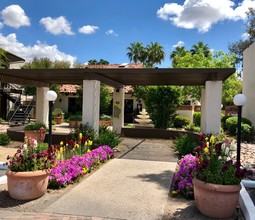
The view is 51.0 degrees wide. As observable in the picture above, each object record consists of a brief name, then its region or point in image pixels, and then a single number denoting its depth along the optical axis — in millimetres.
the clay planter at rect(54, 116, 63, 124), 21516
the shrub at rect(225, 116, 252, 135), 13727
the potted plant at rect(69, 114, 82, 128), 19797
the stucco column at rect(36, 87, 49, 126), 14484
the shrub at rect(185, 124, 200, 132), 15617
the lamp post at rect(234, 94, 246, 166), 5650
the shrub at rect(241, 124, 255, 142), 12555
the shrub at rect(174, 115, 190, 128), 19812
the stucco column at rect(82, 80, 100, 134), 10133
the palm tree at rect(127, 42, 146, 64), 40484
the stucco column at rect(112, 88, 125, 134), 15016
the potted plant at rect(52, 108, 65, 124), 21608
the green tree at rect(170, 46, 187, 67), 38403
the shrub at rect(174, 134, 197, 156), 9031
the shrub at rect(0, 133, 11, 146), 11389
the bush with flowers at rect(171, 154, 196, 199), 5516
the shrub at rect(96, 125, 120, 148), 9423
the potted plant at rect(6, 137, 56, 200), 4992
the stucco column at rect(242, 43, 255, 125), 14547
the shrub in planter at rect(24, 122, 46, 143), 11133
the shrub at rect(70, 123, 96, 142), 9742
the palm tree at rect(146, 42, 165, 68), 39594
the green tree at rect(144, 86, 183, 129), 15789
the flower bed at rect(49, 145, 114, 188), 5832
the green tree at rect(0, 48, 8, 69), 21741
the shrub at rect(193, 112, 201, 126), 19803
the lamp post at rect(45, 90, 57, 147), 6364
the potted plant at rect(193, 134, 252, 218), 4379
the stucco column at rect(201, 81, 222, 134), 9695
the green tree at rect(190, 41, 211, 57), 37594
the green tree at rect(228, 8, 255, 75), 27661
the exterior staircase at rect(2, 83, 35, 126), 20109
